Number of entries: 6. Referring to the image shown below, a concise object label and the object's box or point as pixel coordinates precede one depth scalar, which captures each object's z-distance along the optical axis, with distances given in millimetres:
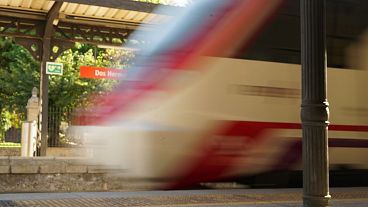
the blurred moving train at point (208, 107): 6383
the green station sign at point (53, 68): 15281
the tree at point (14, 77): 24141
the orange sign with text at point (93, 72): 16169
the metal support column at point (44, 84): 14827
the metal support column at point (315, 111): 4184
